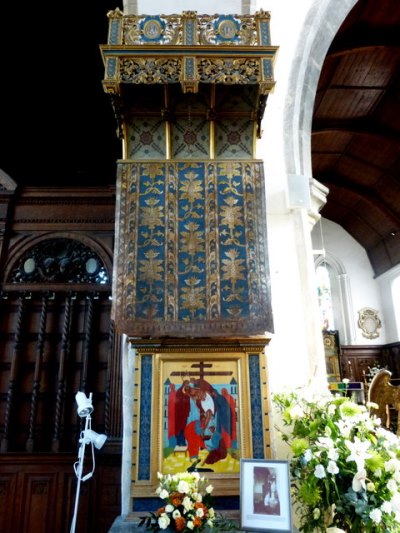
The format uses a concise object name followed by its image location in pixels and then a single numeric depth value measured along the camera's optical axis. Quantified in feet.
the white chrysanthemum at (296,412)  7.75
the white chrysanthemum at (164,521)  6.45
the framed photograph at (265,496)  6.65
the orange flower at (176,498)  6.69
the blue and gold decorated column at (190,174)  8.84
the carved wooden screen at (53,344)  14.78
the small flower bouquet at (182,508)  6.49
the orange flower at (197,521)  6.44
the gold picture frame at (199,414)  8.13
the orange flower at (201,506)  6.64
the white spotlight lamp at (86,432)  9.23
